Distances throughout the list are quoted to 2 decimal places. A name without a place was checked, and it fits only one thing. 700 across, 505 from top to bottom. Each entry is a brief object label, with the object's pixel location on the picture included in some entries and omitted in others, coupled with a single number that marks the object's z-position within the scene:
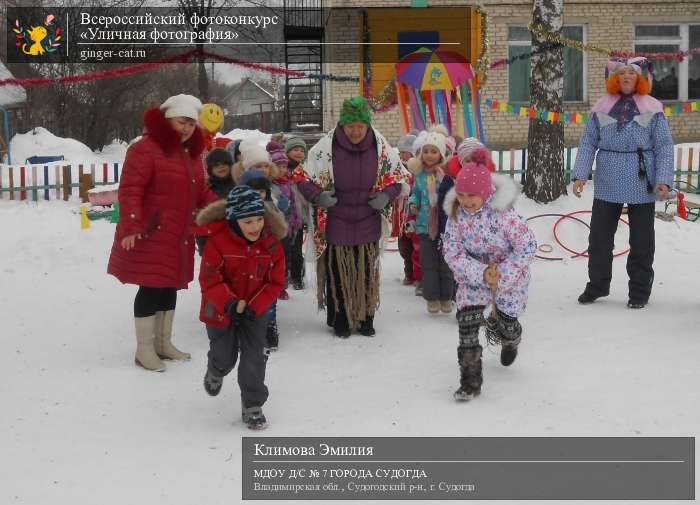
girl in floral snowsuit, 4.62
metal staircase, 20.06
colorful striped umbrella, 10.20
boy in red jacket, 4.09
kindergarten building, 18.02
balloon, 6.66
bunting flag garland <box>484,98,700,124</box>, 10.06
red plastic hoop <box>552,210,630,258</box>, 8.67
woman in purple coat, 6.05
